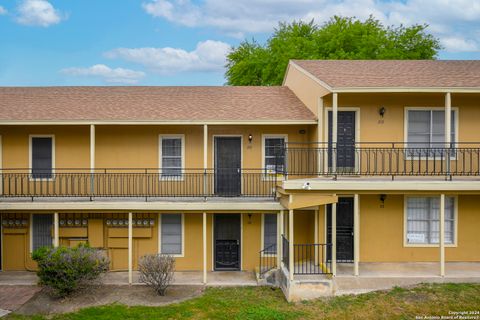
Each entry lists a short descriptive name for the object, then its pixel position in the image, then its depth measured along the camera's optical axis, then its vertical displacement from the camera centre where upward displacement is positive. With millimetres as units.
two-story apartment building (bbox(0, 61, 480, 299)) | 13812 -495
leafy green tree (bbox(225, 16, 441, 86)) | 31422 +7912
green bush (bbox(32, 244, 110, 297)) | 12211 -3039
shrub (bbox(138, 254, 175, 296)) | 12555 -3171
